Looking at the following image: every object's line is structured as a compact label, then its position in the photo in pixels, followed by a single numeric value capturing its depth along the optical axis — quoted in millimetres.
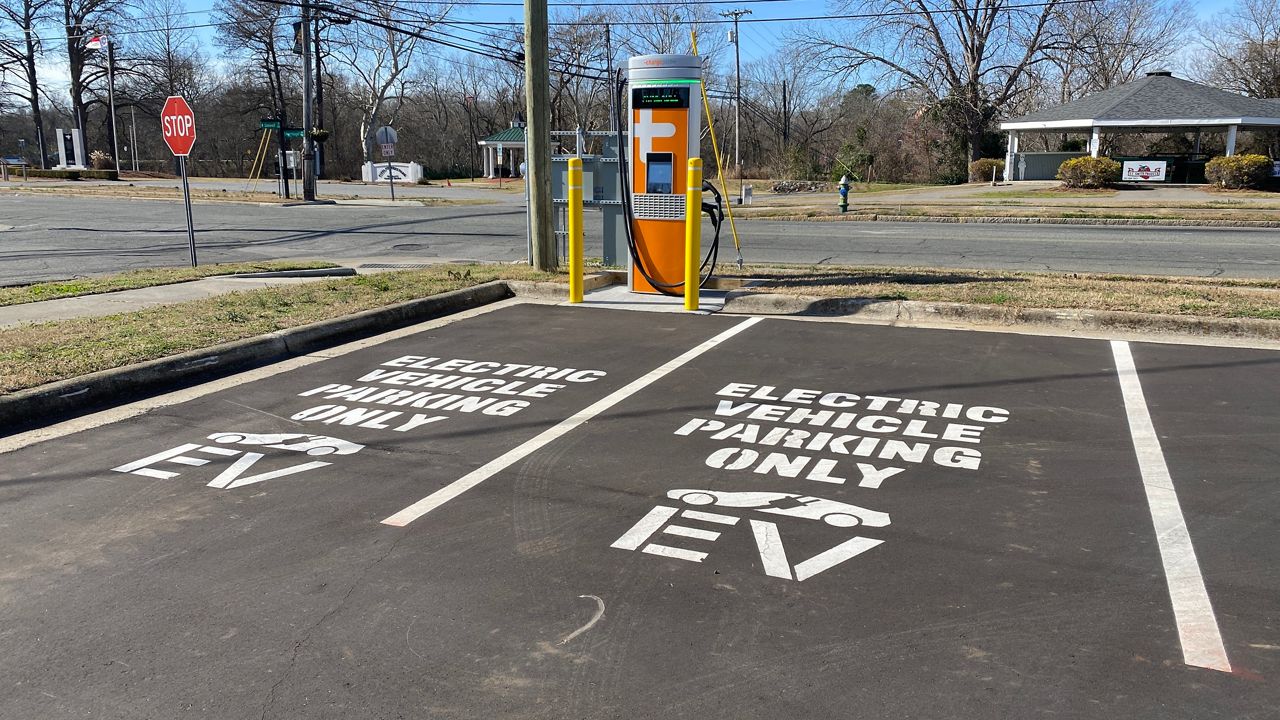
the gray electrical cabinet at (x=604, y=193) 11945
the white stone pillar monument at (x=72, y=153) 57812
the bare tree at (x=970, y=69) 49281
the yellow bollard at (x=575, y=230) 9844
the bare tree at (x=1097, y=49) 51812
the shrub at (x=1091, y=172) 34625
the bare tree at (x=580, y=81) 67125
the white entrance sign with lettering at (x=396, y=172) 55125
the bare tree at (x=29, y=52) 61688
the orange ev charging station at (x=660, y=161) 10164
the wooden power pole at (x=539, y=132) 11422
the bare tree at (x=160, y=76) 67375
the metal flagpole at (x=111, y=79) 50875
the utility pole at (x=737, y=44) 51781
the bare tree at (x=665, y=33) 67688
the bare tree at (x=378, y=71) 60438
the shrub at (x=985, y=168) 44500
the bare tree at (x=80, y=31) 60250
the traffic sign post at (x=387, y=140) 38688
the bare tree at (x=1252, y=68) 52938
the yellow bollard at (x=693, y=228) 9594
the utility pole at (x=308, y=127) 32134
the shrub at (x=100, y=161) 61094
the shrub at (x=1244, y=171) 32625
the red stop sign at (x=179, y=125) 13023
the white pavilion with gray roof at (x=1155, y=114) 37594
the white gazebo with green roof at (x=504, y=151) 54562
